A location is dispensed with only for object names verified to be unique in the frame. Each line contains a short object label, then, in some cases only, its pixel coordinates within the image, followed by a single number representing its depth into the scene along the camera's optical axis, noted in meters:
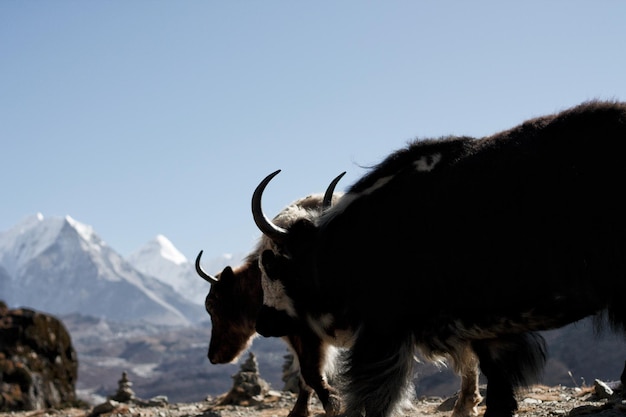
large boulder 22.92
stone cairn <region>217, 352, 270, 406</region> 13.82
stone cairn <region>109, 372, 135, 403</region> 18.95
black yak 5.41
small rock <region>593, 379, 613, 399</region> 8.17
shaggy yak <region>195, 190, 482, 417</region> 7.89
